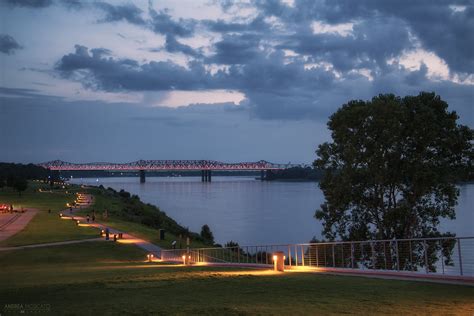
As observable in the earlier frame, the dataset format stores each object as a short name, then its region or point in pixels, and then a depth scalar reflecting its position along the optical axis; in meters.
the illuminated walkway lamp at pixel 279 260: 17.44
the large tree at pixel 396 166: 29.67
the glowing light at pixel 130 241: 37.87
